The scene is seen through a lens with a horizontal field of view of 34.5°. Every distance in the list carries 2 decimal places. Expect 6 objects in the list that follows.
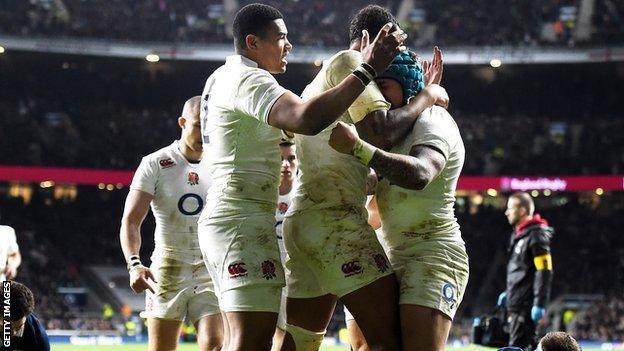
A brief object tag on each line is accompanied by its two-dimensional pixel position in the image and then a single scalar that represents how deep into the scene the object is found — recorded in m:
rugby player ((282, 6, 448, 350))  4.76
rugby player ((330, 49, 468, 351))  4.70
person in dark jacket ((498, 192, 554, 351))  10.28
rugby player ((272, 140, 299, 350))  7.12
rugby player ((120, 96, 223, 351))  6.98
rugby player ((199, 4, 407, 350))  4.55
